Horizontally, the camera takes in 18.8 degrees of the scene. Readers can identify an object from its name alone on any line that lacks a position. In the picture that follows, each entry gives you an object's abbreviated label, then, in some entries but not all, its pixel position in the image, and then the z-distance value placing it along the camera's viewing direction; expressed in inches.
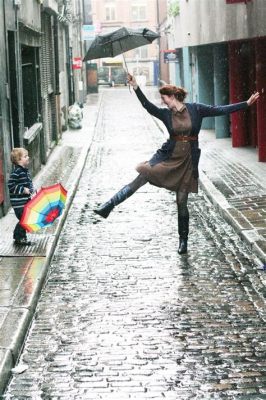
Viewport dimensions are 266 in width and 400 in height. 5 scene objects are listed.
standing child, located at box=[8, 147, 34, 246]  390.6
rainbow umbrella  382.9
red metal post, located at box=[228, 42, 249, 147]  842.2
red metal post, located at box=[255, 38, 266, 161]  693.3
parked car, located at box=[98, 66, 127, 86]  3208.7
